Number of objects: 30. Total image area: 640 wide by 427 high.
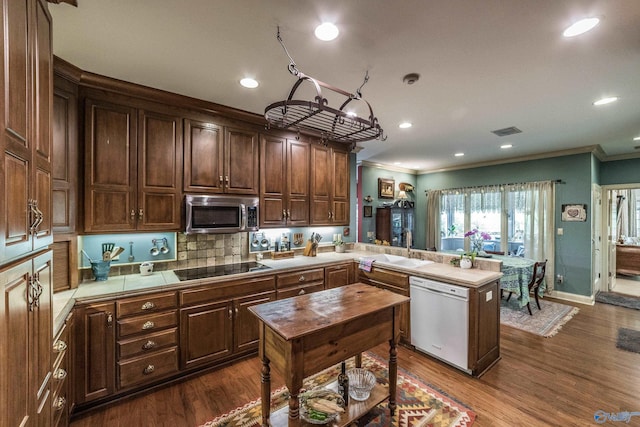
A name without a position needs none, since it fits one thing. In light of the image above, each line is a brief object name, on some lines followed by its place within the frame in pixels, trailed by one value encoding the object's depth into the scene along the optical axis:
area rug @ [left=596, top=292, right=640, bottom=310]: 4.65
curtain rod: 5.03
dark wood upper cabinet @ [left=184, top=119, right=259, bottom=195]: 2.88
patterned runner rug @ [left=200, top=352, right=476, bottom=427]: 2.03
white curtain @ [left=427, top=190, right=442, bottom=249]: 7.05
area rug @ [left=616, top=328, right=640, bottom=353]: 3.13
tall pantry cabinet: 0.86
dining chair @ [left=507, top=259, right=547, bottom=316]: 4.18
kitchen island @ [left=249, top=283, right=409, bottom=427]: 1.56
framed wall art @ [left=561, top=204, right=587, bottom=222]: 4.72
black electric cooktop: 2.73
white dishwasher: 2.62
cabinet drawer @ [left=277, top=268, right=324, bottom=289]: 3.11
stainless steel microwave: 2.83
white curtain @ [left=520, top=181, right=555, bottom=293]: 5.09
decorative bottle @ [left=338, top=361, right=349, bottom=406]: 1.93
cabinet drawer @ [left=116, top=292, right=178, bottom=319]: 2.23
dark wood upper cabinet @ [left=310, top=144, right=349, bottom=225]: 3.87
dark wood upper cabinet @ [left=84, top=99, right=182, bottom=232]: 2.39
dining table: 3.89
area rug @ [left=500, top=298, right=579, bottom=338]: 3.67
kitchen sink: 3.48
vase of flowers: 4.69
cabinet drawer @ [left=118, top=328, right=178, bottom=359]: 2.24
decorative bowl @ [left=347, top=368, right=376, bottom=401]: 2.02
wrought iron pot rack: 1.51
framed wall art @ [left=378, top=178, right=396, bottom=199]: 6.55
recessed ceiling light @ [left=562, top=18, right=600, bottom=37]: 1.62
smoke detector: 2.28
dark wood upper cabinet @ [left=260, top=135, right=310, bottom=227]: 3.40
